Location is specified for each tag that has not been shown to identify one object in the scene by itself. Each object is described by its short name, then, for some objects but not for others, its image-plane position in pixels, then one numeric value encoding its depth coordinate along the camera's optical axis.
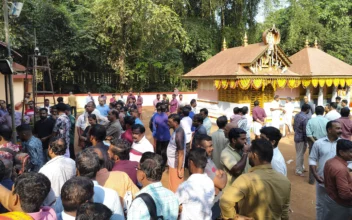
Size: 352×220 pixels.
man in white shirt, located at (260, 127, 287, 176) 3.64
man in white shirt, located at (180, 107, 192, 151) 6.07
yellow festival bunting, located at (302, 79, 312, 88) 15.28
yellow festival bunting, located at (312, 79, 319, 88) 15.19
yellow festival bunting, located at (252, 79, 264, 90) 13.09
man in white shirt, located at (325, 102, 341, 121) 7.02
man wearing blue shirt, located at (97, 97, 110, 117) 8.23
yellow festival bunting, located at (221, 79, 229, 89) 13.69
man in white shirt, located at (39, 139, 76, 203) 3.13
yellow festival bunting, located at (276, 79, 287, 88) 13.85
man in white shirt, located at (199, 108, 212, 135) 6.30
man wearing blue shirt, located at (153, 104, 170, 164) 6.74
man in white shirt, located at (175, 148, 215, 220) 2.77
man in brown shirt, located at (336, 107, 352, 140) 6.04
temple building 13.49
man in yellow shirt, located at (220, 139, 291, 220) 2.46
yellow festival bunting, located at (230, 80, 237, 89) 13.18
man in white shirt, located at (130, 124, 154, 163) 4.22
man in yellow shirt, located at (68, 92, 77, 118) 14.51
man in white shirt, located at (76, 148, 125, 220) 2.54
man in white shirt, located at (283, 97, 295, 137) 11.73
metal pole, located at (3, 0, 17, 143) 5.02
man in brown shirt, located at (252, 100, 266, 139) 9.11
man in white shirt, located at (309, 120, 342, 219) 4.05
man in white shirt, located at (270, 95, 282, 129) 12.21
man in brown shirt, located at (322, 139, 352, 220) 3.15
